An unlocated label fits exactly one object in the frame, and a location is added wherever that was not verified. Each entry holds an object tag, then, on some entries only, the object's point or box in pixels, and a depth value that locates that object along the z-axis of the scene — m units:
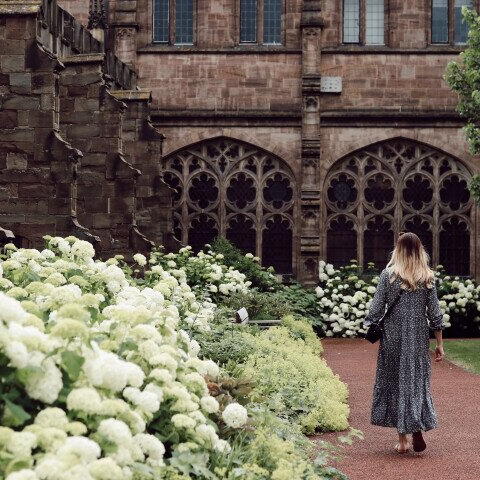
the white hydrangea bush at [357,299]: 22.06
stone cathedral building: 23.66
